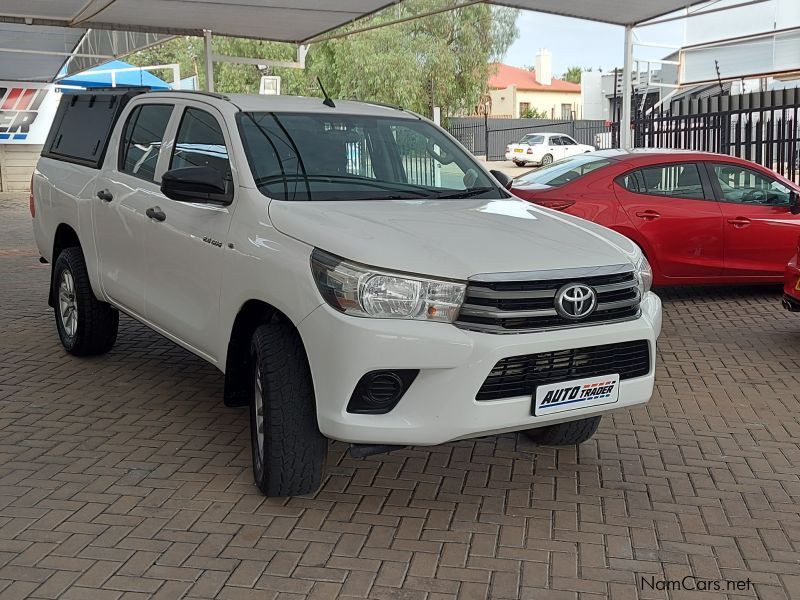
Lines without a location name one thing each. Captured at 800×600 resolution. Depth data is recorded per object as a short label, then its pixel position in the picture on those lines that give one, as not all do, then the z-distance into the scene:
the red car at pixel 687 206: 8.79
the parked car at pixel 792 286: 7.06
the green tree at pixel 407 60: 38.50
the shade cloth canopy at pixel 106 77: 23.56
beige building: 74.31
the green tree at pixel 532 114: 71.59
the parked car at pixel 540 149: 40.00
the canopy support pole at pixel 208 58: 15.22
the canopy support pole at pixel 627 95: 13.78
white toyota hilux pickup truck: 3.79
